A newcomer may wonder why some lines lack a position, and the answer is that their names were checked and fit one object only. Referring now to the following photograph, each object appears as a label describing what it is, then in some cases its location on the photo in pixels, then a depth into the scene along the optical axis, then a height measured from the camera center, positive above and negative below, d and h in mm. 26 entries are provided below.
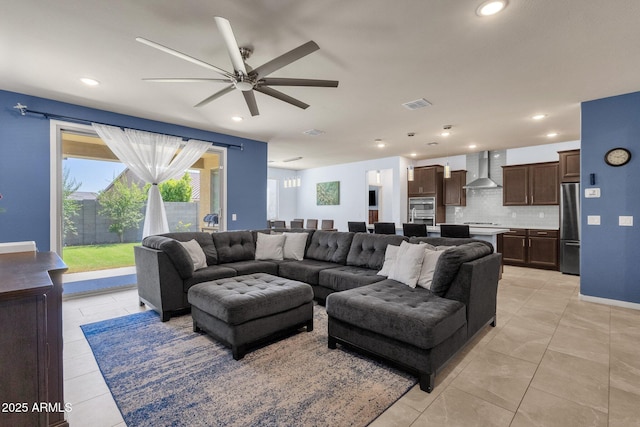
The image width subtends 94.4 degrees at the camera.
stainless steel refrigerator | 5406 -281
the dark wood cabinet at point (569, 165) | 5445 +892
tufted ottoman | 2410 -841
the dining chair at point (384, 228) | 4969 -260
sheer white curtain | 4301 +877
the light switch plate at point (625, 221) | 3680 -100
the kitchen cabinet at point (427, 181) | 7551 +820
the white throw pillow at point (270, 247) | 4387 -512
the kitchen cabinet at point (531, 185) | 6094 +610
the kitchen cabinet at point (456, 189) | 7465 +603
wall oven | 7609 +75
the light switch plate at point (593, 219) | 3904 -81
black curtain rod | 3539 +1240
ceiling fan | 1947 +1097
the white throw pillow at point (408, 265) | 2818 -509
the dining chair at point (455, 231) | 4271 -264
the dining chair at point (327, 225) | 7521 -312
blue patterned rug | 1742 -1188
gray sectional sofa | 2070 -704
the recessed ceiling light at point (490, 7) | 1980 +1411
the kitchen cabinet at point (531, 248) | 5889 -730
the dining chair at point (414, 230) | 4606 -268
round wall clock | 3684 +713
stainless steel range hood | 6938 +899
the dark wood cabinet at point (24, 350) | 1168 -564
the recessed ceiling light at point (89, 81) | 3188 +1439
